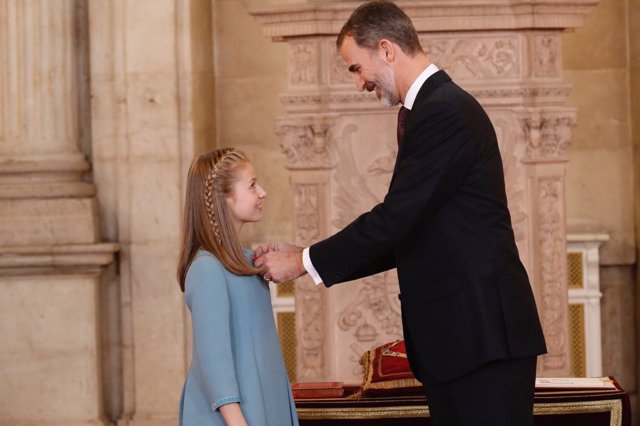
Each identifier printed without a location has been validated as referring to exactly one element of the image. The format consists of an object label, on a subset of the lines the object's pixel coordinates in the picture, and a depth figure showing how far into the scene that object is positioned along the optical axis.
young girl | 4.73
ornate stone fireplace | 8.25
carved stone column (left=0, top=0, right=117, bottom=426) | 9.64
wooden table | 6.74
